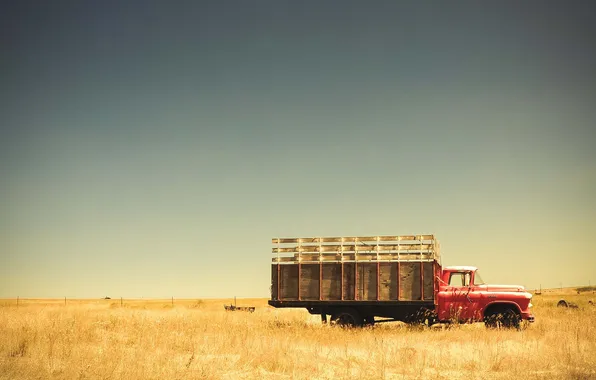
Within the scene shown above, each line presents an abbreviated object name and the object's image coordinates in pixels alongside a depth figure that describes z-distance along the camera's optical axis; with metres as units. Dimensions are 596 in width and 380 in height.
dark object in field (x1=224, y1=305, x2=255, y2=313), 33.86
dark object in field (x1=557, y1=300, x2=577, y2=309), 31.34
